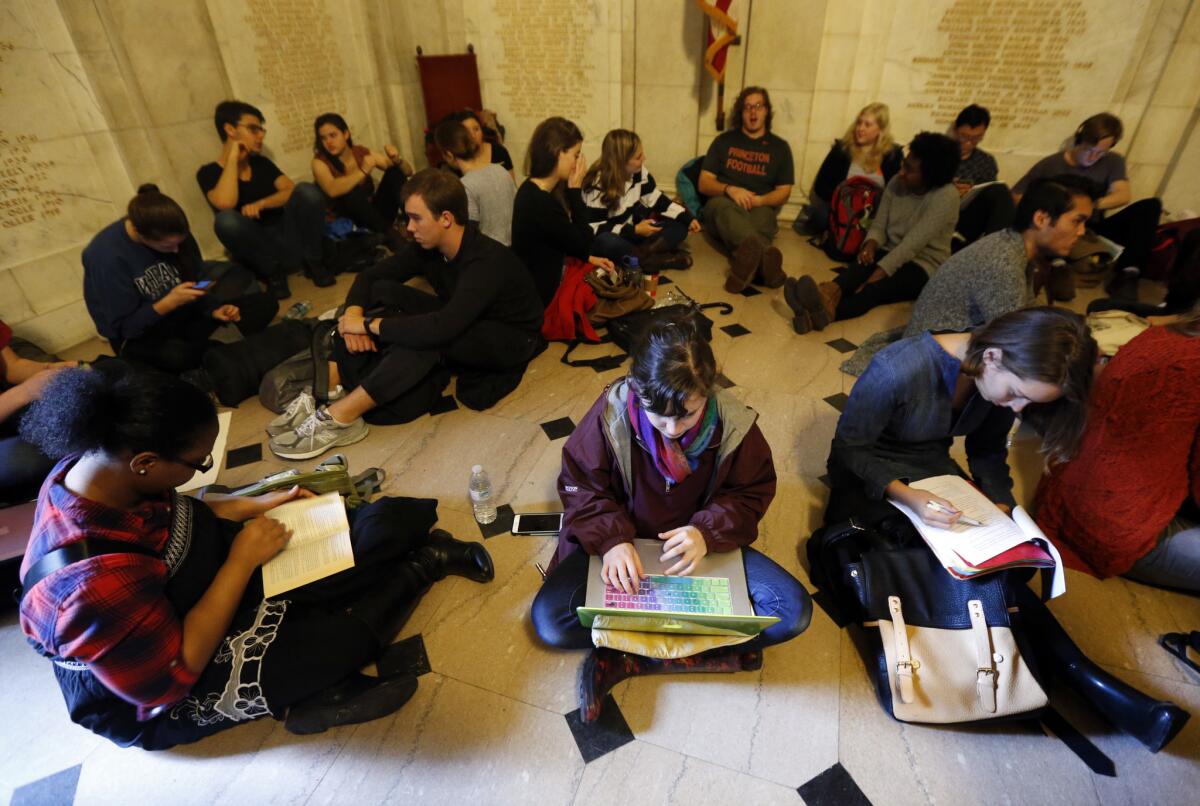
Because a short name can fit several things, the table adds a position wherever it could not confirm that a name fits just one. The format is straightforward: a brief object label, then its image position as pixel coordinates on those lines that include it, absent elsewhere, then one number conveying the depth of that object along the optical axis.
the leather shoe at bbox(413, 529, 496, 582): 1.89
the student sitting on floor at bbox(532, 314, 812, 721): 1.51
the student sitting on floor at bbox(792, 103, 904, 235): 4.33
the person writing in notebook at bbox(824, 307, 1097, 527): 1.44
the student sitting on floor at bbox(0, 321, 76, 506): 1.93
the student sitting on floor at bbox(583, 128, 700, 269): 3.71
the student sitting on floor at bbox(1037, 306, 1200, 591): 1.60
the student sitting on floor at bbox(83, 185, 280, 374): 2.58
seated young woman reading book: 1.13
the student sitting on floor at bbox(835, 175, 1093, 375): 2.25
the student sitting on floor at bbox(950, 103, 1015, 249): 3.91
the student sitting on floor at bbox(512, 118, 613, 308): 3.10
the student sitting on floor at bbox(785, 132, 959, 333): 3.46
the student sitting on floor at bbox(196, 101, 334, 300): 3.80
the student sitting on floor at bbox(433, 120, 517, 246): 3.27
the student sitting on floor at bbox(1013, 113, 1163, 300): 3.81
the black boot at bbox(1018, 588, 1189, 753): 1.37
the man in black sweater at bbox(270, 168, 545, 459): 2.53
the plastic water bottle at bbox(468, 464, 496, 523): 2.16
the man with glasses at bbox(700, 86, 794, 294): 4.41
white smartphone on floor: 2.14
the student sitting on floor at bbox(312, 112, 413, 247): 4.38
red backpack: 4.21
